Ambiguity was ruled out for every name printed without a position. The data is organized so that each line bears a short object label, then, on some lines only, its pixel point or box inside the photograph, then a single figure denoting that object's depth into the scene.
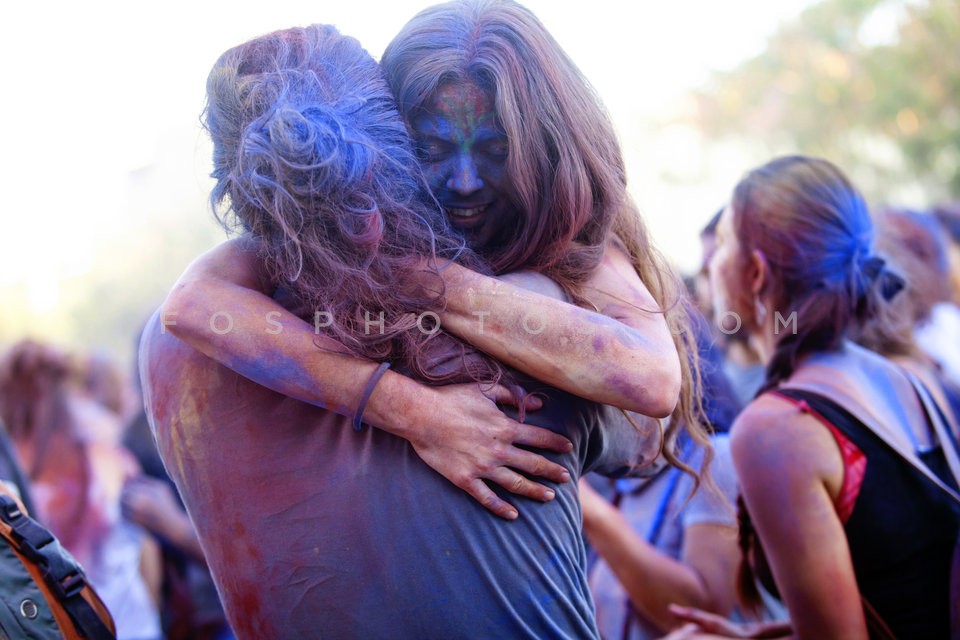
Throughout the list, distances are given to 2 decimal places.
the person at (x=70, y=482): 4.48
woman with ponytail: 2.05
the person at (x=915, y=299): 2.79
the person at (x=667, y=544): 2.50
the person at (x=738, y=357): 3.74
